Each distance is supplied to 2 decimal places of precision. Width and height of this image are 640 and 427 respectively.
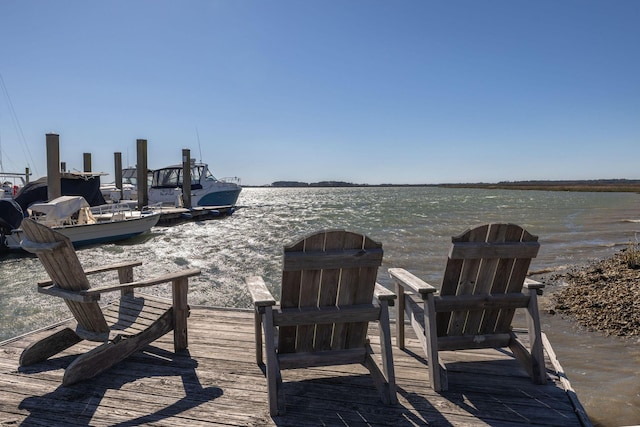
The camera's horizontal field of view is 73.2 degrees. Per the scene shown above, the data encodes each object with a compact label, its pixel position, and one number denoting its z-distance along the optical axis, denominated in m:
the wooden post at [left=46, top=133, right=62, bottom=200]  13.96
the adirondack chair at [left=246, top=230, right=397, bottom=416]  2.53
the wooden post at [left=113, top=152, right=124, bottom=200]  28.88
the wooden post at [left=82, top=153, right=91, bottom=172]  25.14
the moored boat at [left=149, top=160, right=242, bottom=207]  27.89
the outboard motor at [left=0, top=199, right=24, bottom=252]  13.08
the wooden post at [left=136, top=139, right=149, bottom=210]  21.30
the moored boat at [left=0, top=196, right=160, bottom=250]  13.03
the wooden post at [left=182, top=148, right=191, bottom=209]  23.92
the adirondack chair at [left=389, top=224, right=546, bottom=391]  2.81
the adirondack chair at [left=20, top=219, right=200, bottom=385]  2.69
